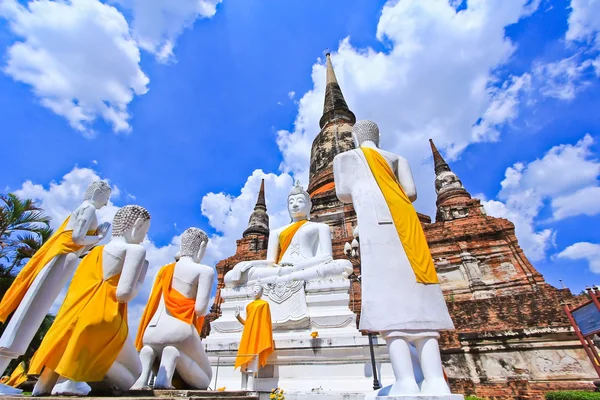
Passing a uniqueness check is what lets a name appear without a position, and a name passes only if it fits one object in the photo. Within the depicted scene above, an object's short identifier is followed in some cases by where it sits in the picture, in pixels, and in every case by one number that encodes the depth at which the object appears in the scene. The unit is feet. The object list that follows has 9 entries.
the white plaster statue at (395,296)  7.67
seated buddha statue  17.03
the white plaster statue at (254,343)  12.57
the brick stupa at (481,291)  24.34
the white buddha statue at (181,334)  9.45
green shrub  14.75
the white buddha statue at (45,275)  9.25
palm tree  30.66
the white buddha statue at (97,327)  7.11
